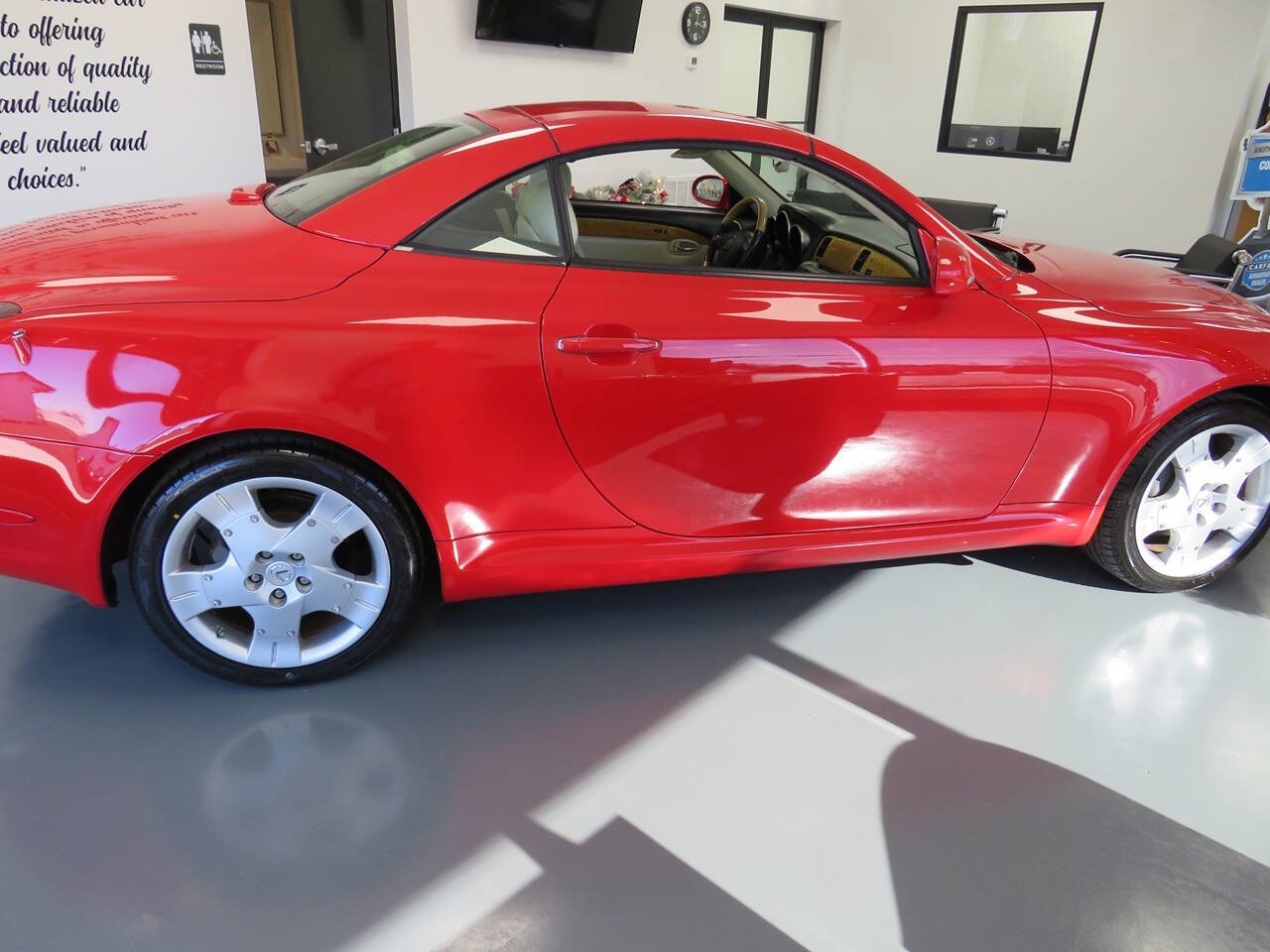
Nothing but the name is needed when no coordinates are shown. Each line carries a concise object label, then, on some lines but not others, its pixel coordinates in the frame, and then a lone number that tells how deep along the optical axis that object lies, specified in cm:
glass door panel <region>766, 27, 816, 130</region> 884
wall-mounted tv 562
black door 503
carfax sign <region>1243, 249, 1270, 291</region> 398
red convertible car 180
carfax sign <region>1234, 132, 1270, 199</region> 608
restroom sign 440
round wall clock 697
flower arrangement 452
